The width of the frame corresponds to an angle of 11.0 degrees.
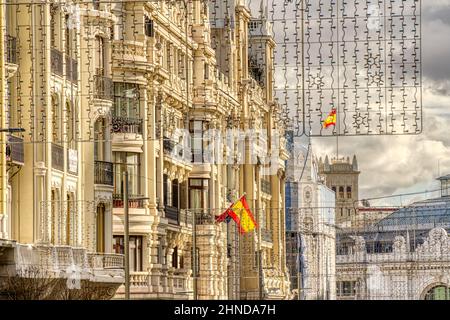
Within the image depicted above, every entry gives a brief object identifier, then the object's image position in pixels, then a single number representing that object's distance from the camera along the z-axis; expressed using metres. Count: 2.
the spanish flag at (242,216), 74.25
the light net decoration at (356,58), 50.75
